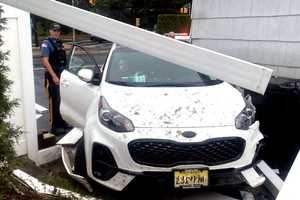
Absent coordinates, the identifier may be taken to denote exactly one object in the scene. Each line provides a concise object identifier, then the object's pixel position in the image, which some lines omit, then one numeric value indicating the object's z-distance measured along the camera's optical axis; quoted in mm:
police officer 4677
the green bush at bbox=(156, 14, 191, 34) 19555
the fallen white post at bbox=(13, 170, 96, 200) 2606
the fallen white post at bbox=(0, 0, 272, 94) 1238
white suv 2871
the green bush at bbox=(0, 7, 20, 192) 2141
